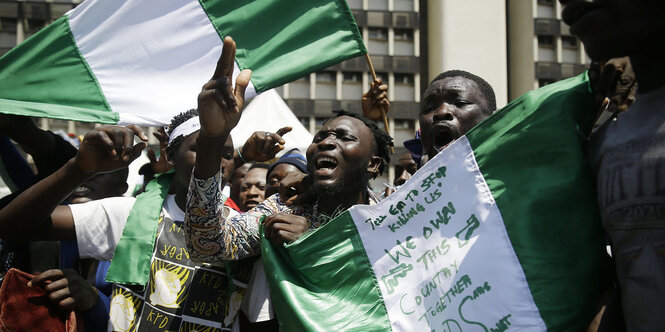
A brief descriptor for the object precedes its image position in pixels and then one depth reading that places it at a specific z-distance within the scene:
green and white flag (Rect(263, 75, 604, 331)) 1.92
